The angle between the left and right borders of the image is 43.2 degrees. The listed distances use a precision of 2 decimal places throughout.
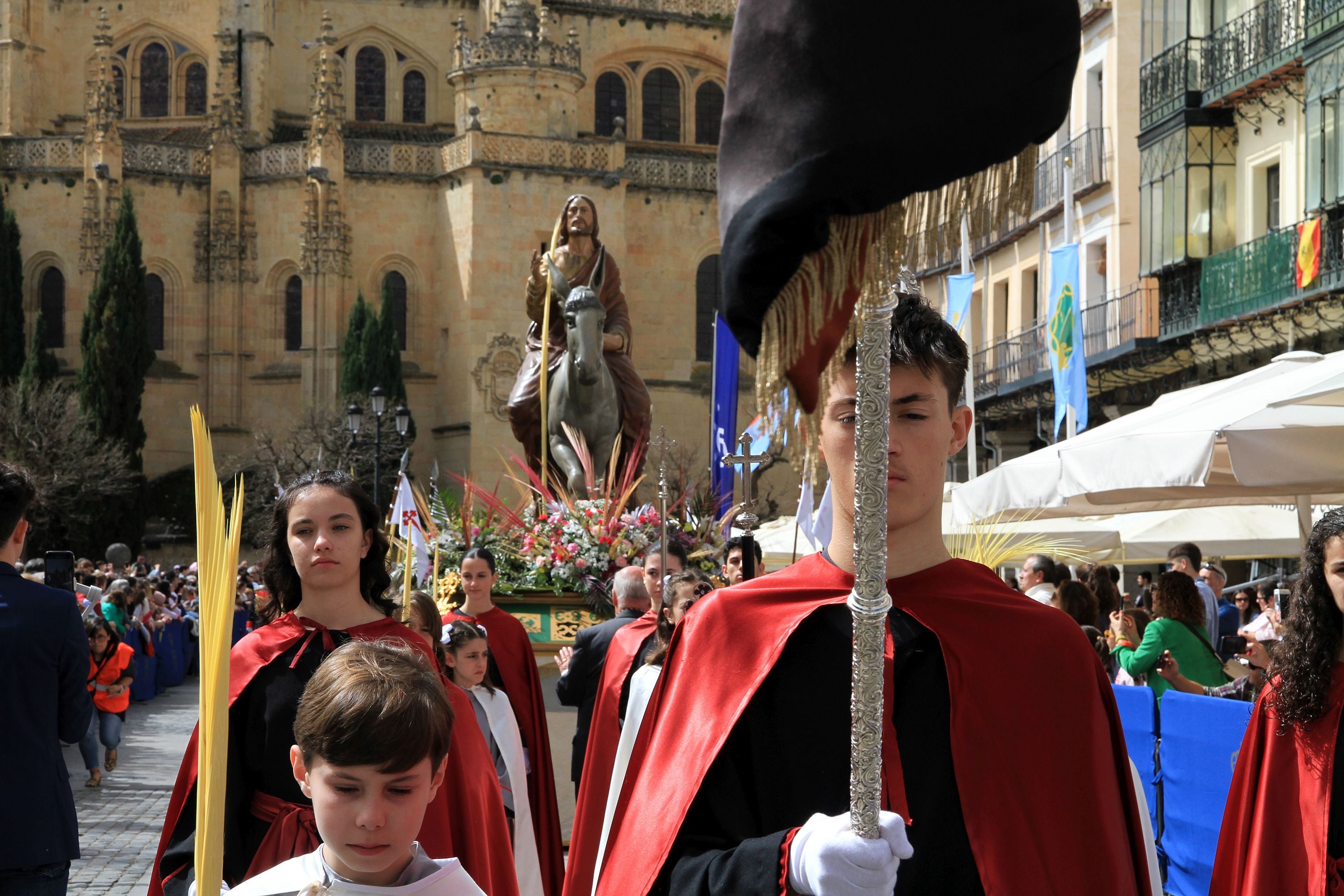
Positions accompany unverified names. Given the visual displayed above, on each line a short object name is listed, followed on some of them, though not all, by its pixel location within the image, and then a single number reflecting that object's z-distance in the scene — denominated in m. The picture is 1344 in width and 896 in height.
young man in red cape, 2.73
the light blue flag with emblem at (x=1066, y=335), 18.09
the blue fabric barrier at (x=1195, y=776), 7.27
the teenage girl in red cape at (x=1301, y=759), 4.42
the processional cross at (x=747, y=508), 6.48
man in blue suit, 4.82
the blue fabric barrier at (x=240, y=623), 26.44
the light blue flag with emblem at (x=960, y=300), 18.56
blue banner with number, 12.47
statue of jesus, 13.30
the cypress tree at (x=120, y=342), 46.50
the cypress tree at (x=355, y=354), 47.28
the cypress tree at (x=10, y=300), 48.16
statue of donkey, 12.87
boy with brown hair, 3.11
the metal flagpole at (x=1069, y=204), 23.23
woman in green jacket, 8.15
